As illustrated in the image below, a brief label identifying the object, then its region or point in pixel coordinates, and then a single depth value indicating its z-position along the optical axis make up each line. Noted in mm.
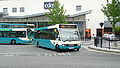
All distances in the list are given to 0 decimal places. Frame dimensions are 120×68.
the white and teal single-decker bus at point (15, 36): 17741
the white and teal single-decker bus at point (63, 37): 11109
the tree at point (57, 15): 23177
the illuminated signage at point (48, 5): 31252
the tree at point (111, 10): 16578
